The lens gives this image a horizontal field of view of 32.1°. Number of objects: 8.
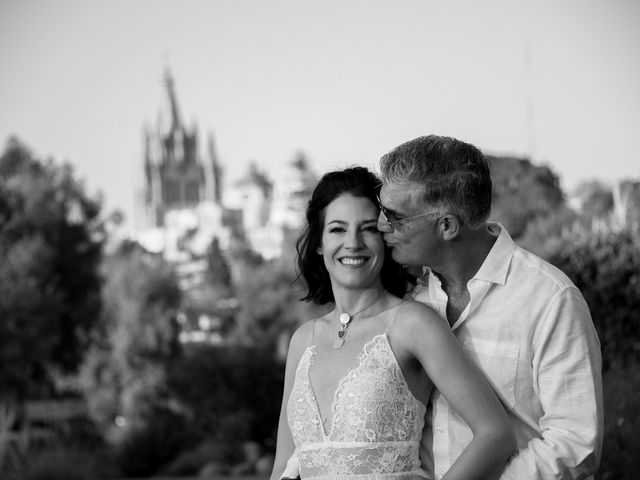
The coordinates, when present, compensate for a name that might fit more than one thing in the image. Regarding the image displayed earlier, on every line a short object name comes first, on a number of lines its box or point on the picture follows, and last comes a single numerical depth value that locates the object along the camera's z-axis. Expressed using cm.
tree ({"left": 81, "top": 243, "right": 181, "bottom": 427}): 3541
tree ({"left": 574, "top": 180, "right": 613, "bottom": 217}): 6784
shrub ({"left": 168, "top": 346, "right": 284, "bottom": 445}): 2617
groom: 348
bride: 358
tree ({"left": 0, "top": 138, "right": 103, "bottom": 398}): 2900
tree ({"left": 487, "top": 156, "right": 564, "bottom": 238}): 3834
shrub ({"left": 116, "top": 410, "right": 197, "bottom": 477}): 1845
